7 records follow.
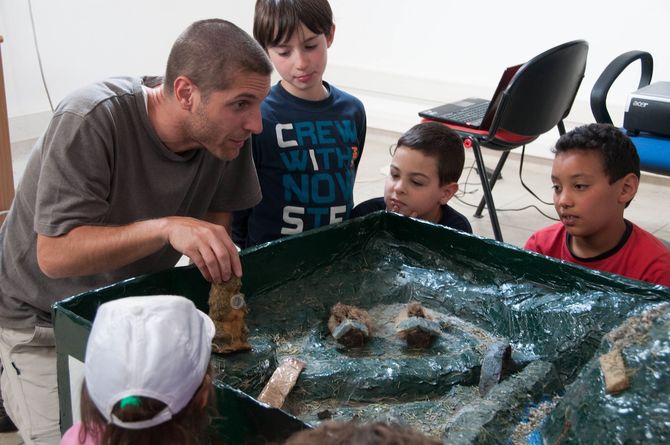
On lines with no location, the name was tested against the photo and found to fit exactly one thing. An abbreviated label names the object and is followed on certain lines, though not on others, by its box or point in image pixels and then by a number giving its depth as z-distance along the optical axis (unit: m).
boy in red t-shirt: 2.02
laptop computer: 3.18
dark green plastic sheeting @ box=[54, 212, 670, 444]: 1.34
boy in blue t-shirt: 2.15
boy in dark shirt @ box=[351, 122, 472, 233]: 2.28
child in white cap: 1.04
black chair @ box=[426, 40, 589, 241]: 3.10
